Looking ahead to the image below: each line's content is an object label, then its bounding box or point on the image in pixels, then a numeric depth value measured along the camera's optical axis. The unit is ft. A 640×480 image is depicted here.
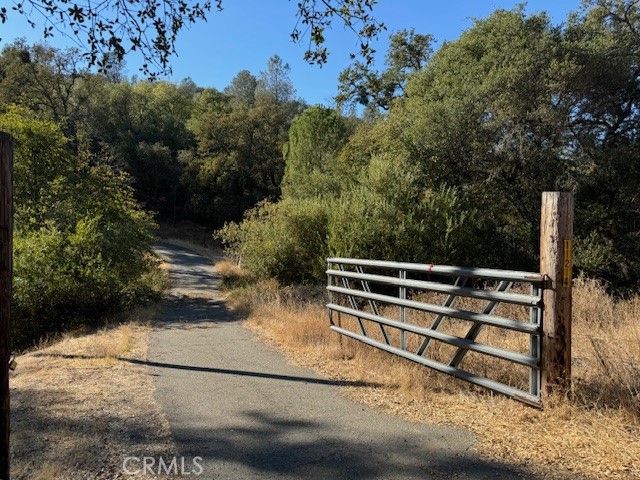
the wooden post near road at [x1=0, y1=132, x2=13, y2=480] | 9.18
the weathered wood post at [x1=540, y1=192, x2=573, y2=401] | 13.29
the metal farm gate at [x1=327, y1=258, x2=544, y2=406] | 13.61
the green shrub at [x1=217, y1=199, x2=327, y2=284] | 68.95
